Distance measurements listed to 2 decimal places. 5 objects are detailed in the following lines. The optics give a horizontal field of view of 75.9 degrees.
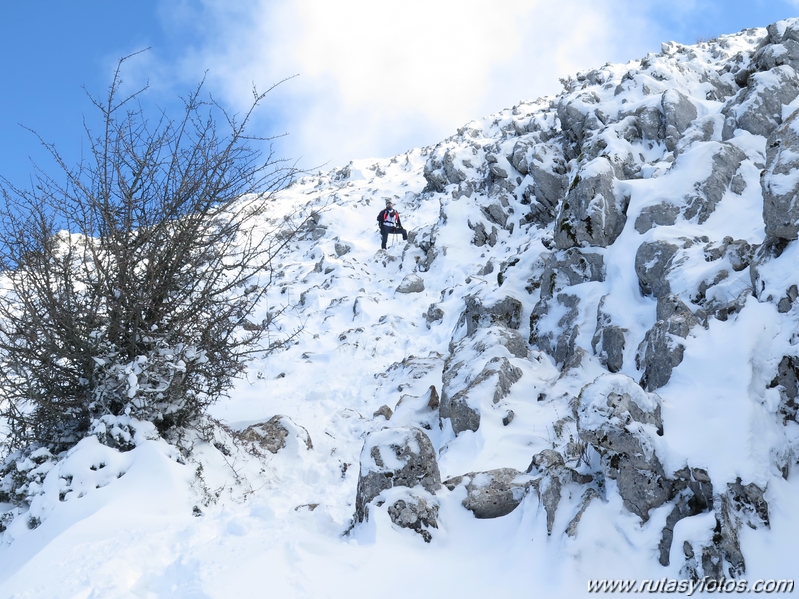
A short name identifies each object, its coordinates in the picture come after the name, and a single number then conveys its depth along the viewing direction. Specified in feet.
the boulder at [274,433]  19.65
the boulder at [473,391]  20.67
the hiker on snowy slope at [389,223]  63.36
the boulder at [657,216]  25.00
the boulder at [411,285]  49.73
